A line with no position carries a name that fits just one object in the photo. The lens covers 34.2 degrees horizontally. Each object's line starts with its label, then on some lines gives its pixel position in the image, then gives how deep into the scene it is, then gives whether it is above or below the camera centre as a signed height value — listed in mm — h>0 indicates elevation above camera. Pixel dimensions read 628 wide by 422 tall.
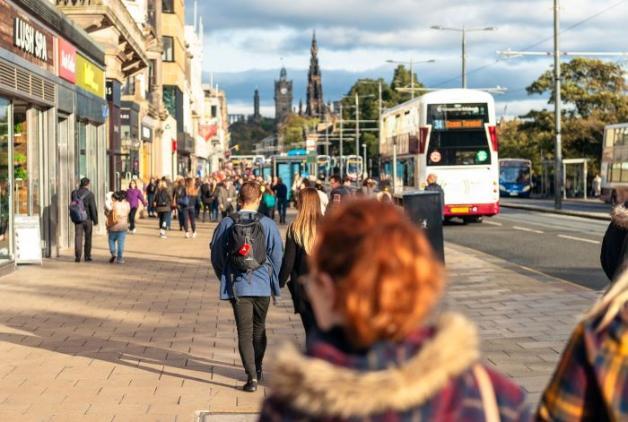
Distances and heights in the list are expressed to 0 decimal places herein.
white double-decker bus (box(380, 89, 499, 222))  30297 +818
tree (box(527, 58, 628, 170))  65875 +4874
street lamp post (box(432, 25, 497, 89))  52344 +6327
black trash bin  14148 -481
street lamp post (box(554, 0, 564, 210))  40188 +3172
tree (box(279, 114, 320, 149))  171625 +8414
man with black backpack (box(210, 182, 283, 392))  7953 -691
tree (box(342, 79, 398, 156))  109188 +8199
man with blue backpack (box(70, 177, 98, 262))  19453 -672
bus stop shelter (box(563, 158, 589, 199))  61756 -225
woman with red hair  2080 -360
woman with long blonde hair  7949 -478
